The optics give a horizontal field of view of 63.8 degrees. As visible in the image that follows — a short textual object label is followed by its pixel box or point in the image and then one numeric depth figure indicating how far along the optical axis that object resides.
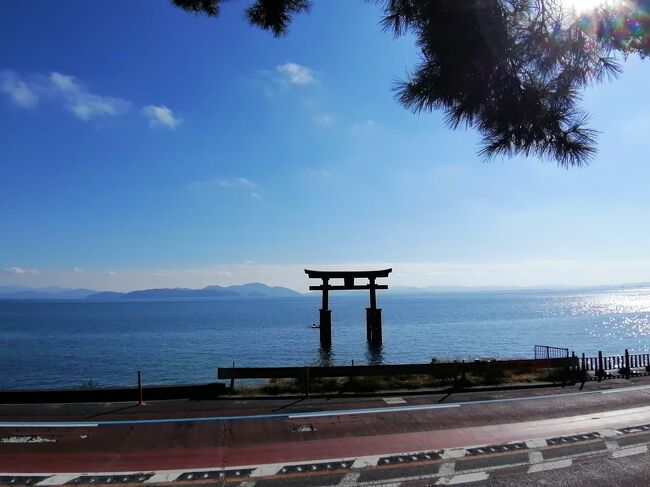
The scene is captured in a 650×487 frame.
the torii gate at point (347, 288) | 43.12
